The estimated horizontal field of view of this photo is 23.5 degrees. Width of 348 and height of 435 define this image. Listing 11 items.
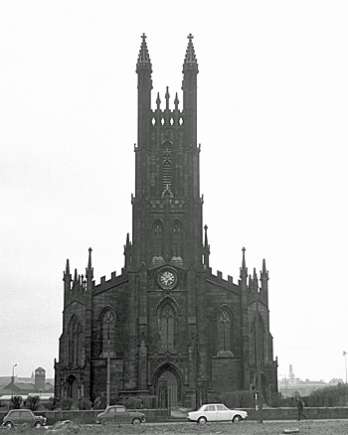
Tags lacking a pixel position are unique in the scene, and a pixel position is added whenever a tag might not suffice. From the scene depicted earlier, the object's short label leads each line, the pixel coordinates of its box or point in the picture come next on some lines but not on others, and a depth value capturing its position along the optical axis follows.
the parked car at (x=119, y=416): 48.44
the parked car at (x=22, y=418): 46.59
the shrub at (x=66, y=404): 65.19
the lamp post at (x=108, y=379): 68.01
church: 71.25
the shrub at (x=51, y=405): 67.22
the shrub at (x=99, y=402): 68.19
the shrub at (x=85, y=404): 65.44
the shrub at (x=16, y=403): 60.72
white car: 47.25
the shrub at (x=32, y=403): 61.20
